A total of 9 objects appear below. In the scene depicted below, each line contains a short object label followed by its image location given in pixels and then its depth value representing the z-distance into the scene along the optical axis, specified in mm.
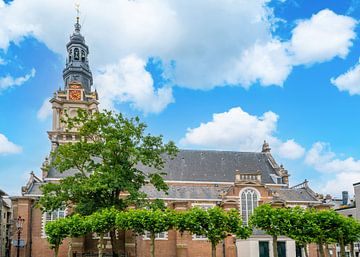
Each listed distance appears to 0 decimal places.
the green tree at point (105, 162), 37125
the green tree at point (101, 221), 33812
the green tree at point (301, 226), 33469
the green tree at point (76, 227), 34600
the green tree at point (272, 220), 33156
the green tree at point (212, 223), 33719
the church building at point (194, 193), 46094
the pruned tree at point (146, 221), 33688
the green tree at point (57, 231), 35031
